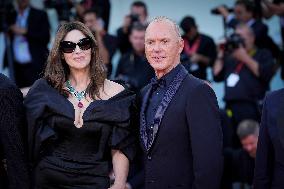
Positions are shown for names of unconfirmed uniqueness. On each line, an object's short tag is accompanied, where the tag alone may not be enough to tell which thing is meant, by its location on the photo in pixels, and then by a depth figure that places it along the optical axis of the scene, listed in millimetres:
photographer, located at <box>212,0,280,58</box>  12931
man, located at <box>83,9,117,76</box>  12764
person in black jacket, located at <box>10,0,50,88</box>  13619
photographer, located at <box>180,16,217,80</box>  13125
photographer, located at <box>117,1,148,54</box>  14168
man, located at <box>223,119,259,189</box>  10359
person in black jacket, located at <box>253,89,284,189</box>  5968
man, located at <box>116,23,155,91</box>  11714
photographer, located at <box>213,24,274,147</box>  11805
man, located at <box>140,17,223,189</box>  5871
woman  6580
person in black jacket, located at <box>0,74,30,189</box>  6497
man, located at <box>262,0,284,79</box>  13014
